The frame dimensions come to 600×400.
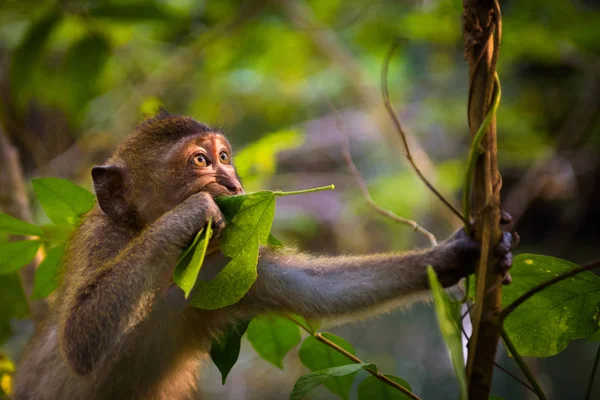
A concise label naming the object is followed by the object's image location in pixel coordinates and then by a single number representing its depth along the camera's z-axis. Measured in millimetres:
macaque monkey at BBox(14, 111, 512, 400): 4617
